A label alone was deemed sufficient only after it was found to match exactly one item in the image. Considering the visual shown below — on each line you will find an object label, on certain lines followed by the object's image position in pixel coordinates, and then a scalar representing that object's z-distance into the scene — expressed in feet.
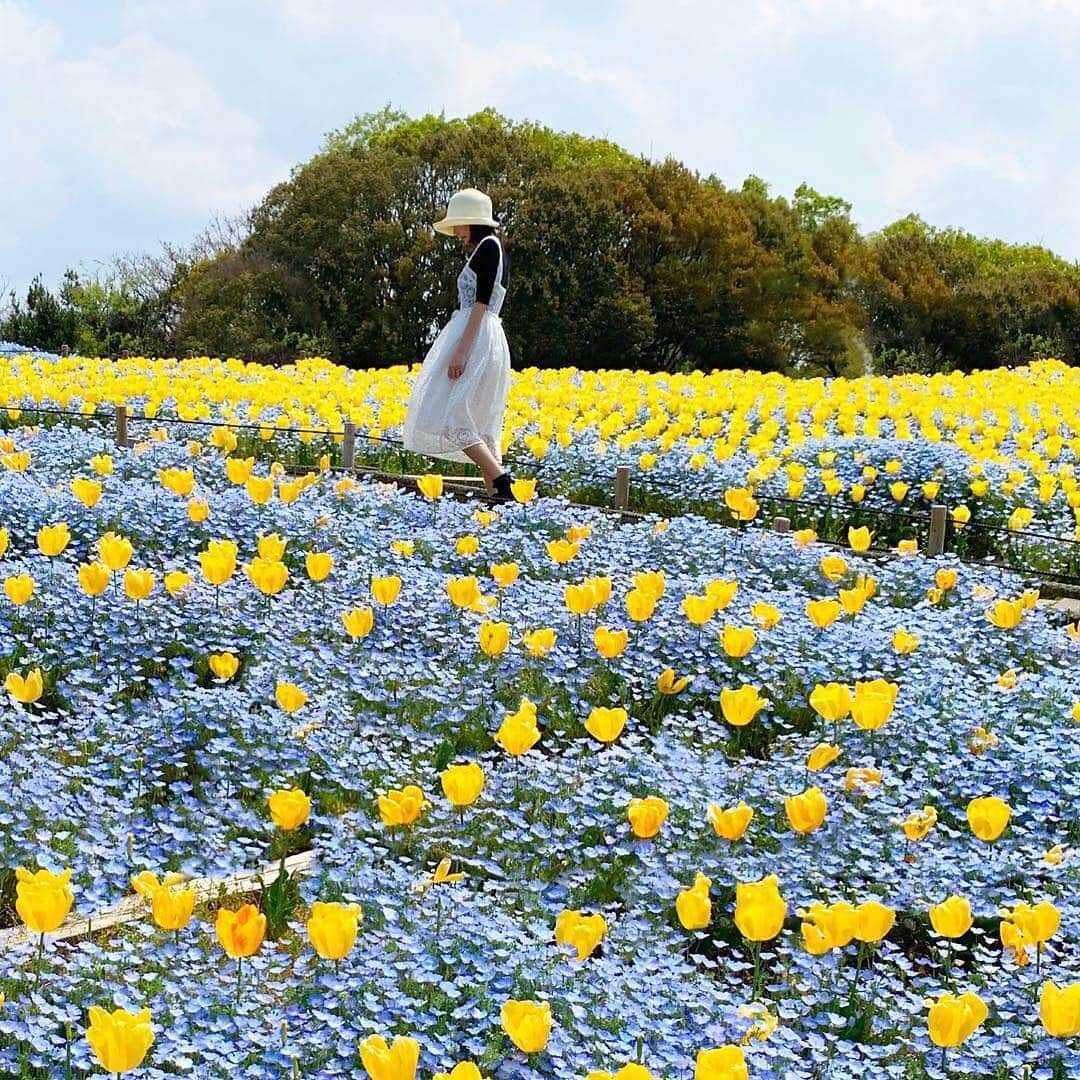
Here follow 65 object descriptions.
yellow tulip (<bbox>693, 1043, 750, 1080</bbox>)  15.56
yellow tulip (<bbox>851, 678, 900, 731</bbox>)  27.45
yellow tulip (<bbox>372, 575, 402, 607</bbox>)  33.32
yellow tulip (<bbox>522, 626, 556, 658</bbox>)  32.27
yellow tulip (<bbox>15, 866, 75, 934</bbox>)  17.97
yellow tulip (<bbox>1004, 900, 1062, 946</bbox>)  20.53
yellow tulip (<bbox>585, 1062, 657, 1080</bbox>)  14.75
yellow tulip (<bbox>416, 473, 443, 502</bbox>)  47.55
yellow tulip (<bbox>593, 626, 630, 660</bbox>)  30.58
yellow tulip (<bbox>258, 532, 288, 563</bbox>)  34.37
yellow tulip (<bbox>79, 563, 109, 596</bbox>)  32.55
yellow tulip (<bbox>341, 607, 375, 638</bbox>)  31.37
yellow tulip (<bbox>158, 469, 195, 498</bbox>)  43.80
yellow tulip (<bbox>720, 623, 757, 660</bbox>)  30.66
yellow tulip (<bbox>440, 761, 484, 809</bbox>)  22.98
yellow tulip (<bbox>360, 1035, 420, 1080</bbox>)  15.70
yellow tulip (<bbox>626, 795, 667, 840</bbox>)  22.66
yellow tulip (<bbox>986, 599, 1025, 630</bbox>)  36.60
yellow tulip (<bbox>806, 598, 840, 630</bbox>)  35.24
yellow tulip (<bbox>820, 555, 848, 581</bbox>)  43.27
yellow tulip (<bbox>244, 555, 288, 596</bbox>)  32.96
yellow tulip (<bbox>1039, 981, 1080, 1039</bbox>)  18.19
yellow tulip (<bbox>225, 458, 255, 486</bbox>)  44.14
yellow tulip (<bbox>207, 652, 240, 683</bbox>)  29.71
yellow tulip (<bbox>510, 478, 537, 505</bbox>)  46.96
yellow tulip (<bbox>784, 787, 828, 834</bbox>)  23.34
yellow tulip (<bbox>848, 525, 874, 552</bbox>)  44.36
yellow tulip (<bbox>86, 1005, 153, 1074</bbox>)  16.05
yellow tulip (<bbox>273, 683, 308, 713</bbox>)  27.09
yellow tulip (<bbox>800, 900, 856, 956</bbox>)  19.84
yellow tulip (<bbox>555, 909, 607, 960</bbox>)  19.56
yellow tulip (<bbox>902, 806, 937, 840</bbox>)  25.11
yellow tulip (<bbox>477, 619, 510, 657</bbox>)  30.94
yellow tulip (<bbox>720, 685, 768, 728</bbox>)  27.25
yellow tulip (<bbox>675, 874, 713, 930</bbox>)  20.07
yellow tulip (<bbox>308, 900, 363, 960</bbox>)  18.37
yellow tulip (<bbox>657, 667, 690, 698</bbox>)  30.73
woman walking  54.13
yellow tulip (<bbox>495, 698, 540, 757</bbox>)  24.98
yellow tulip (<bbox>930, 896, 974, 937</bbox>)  20.20
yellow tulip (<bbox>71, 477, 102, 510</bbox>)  39.99
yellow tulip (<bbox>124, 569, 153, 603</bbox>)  33.01
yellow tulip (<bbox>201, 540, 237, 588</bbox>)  32.94
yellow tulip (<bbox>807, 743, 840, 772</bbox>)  26.73
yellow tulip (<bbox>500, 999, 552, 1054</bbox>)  16.80
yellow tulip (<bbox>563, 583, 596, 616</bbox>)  32.68
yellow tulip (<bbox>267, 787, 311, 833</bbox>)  21.77
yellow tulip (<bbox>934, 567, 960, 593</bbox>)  41.42
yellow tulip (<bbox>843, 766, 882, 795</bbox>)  28.07
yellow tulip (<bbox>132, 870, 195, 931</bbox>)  19.10
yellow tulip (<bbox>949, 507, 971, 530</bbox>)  53.01
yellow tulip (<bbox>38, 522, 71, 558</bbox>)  35.37
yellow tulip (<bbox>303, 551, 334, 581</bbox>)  34.42
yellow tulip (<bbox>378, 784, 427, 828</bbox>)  21.99
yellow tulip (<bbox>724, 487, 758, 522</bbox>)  47.19
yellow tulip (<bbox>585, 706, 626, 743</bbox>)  25.79
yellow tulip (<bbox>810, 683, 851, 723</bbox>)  27.99
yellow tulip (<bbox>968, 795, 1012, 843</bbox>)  23.84
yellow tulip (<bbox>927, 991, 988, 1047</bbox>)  18.25
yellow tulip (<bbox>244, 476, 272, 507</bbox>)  42.06
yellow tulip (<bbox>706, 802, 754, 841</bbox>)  22.77
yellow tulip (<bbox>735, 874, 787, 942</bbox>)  19.22
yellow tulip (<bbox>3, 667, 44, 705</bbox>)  28.02
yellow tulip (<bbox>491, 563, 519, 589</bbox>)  35.73
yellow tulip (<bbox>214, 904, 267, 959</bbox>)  18.11
